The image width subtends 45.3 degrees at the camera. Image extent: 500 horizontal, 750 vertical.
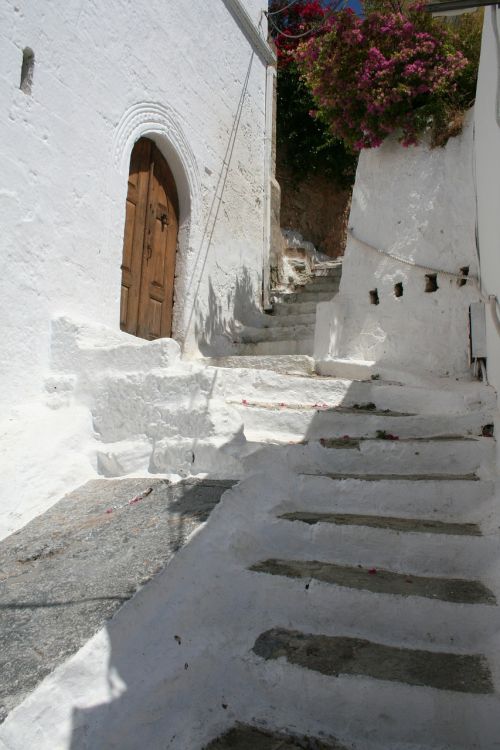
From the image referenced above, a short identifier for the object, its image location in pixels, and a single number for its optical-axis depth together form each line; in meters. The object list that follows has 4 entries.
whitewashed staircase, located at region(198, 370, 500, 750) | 2.12
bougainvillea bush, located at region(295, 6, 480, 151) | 5.65
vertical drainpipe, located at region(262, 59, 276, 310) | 8.34
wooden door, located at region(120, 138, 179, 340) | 5.89
